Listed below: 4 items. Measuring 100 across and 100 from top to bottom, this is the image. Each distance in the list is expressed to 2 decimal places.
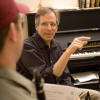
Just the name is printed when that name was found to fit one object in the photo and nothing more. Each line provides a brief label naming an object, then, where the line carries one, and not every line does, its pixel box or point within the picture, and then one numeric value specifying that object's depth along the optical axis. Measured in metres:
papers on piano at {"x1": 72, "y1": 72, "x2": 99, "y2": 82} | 3.03
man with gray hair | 2.18
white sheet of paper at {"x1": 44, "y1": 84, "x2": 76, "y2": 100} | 1.97
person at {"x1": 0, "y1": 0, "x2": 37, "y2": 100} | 1.12
